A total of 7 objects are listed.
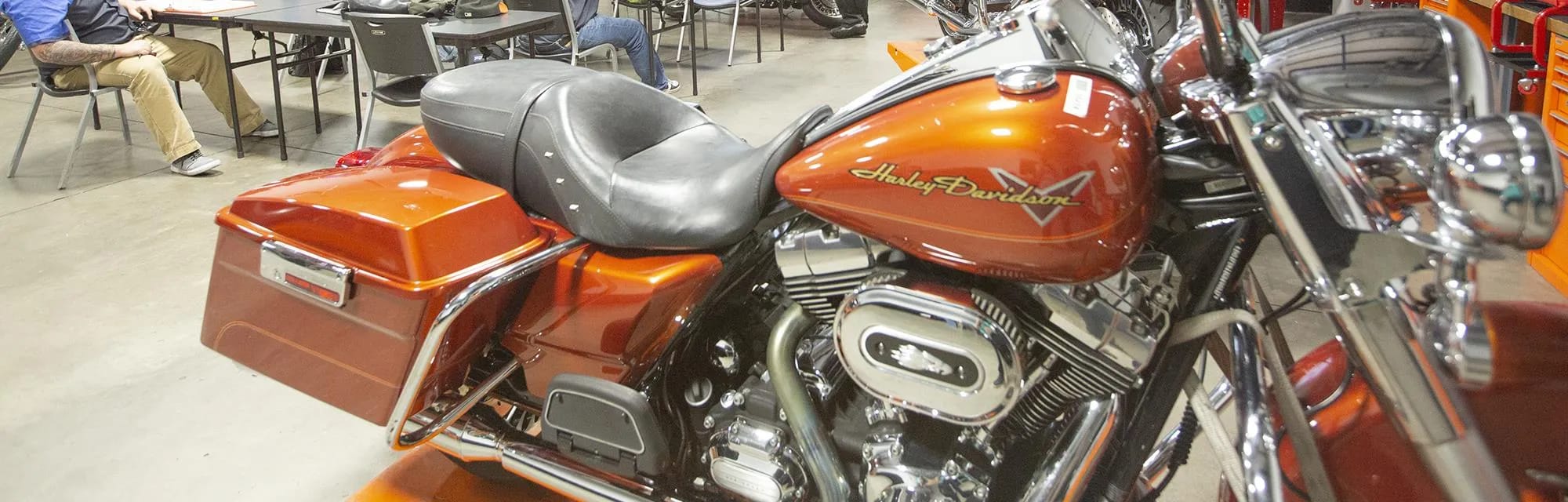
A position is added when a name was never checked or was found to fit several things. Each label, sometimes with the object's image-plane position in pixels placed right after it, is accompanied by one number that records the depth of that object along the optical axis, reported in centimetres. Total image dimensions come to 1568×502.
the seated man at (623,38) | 568
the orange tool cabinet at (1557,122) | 284
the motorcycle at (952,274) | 102
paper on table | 473
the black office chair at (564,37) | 500
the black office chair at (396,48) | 410
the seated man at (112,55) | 421
